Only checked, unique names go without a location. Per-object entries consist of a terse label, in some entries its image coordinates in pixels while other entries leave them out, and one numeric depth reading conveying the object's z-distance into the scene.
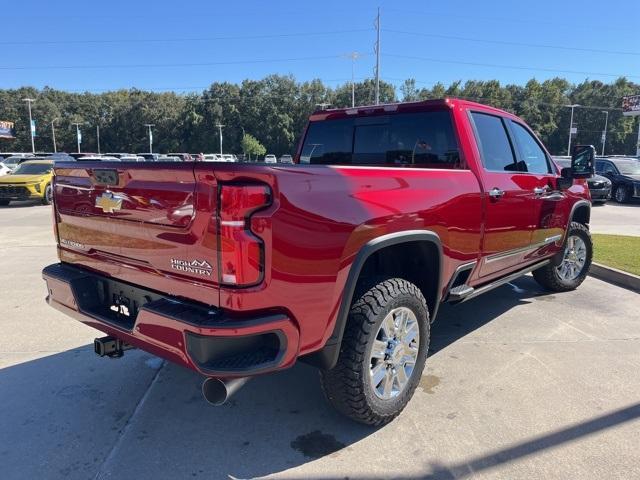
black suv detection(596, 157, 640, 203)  17.94
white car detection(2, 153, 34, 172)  32.65
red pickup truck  2.18
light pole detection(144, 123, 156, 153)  82.68
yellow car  16.38
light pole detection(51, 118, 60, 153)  91.38
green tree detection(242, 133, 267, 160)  79.88
